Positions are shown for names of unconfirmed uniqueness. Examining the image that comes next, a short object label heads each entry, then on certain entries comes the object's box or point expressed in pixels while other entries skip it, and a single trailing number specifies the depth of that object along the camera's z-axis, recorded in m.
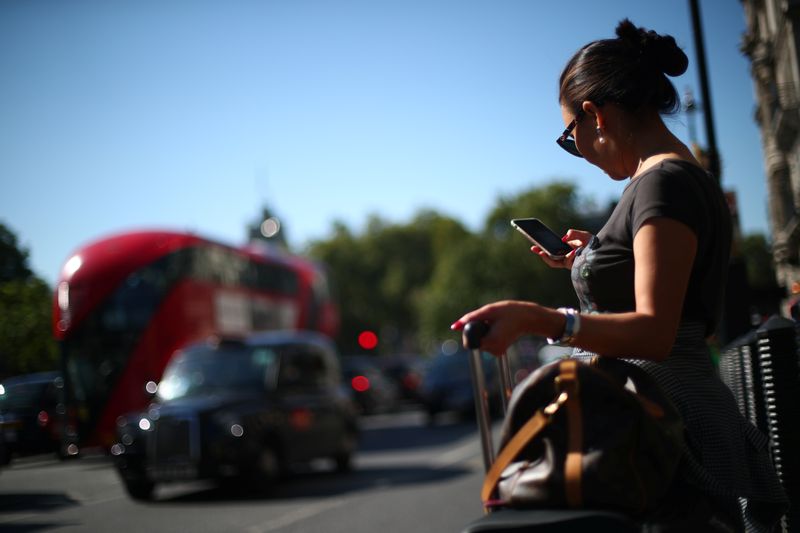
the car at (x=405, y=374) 43.72
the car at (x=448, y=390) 28.23
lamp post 13.50
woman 2.16
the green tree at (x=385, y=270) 87.44
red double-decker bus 6.44
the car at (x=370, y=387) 37.12
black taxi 11.26
